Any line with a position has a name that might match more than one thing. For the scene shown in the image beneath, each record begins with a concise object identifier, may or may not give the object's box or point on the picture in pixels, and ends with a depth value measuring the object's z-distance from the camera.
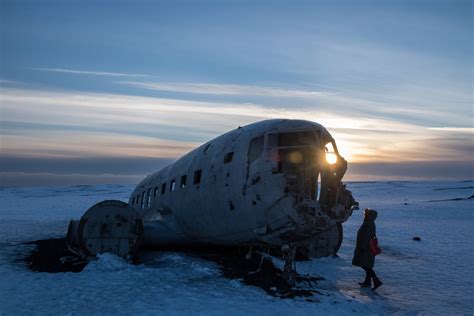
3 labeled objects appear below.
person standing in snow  12.33
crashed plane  10.80
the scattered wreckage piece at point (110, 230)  14.24
